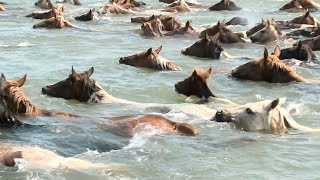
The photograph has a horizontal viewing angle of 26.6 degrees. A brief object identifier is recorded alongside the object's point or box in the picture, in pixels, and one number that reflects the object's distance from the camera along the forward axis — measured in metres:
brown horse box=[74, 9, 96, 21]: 19.69
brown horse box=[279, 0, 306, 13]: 21.59
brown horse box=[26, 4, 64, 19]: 18.63
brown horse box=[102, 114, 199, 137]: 7.13
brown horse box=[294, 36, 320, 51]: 14.13
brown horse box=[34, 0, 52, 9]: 23.16
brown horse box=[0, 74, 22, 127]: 6.88
